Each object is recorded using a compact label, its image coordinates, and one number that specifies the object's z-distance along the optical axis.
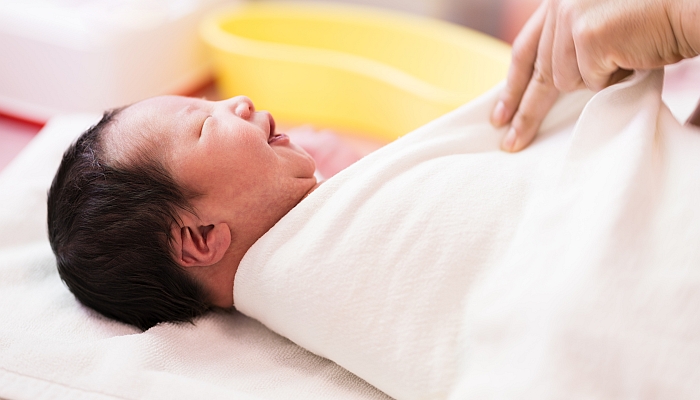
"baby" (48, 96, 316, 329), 0.58
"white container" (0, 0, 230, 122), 0.84
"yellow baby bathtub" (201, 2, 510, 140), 0.92
